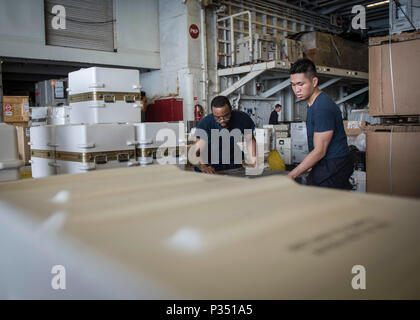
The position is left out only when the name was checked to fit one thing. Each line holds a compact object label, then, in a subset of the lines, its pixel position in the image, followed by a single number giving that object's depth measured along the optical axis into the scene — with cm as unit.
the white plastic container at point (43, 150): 373
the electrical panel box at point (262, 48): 950
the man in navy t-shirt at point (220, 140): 384
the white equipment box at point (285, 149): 905
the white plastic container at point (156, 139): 362
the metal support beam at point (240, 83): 927
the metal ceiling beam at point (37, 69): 933
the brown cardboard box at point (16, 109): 675
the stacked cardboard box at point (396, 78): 365
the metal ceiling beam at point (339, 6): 1306
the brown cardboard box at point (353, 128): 591
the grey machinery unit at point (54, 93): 635
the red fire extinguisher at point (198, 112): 975
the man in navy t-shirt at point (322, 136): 273
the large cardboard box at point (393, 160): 364
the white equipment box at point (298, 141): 872
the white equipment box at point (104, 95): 372
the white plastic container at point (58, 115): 507
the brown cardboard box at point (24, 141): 577
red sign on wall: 984
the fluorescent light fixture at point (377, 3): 1210
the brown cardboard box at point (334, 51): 1013
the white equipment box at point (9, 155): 238
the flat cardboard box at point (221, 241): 57
